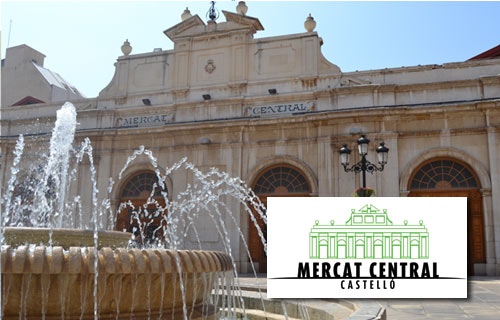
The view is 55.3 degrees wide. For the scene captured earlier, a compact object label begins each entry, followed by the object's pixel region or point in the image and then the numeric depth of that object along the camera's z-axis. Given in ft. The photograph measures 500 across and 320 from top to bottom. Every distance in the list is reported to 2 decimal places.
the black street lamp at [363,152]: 35.76
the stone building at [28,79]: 92.84
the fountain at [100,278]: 13.85
